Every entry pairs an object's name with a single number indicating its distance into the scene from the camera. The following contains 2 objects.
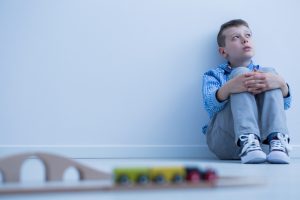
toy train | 1.54
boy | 2.62
